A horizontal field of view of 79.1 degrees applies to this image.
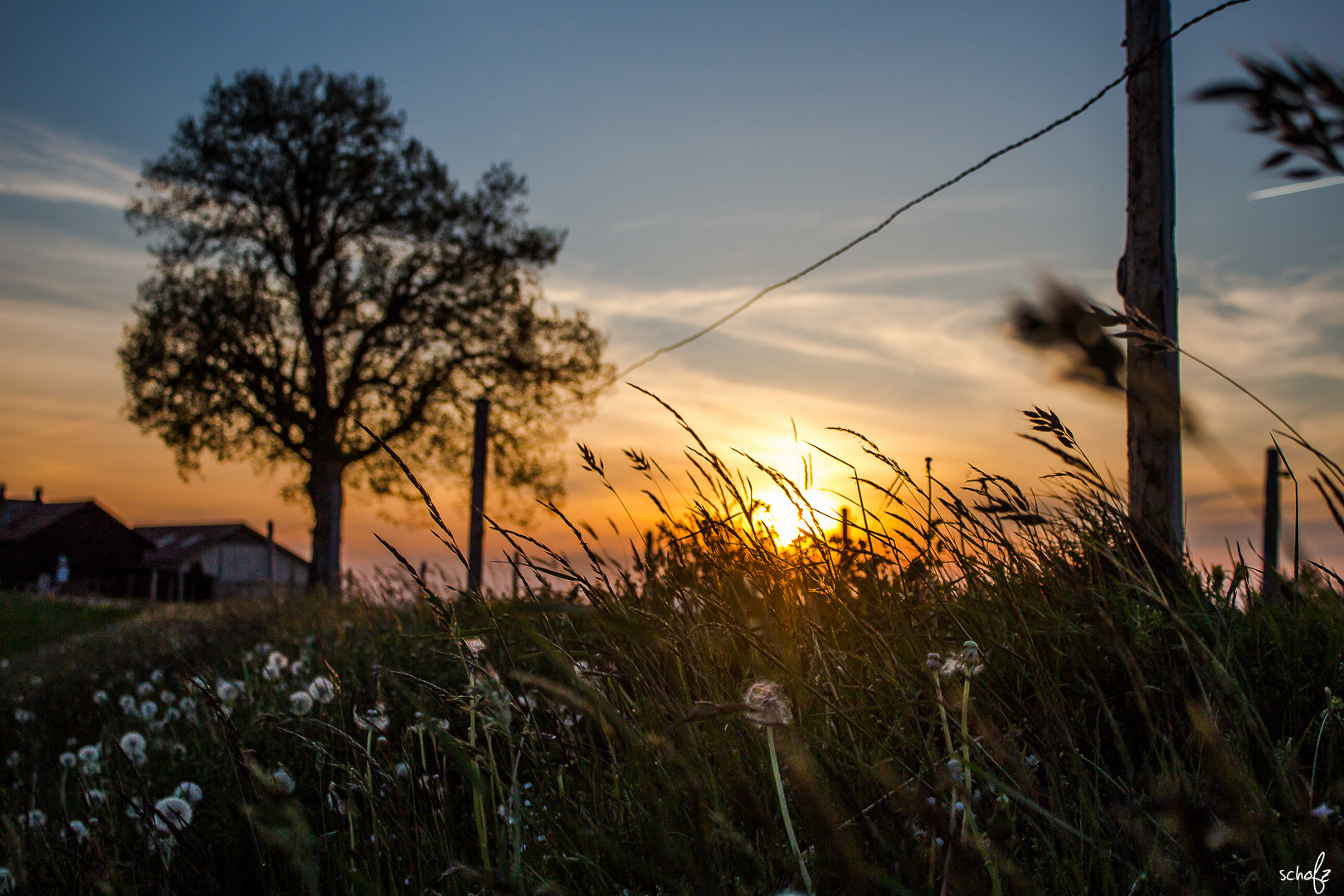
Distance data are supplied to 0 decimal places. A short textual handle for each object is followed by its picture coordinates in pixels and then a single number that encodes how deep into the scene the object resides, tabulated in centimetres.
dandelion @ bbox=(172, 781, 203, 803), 249
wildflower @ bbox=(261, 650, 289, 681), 415
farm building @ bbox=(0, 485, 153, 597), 4834
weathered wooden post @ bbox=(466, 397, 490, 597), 1104
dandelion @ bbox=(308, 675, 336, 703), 277
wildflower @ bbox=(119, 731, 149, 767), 324
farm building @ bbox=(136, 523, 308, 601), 4744
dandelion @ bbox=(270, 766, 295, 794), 175
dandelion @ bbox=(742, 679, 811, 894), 92
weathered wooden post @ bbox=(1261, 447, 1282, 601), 1331
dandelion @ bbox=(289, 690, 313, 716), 266
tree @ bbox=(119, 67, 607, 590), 2019
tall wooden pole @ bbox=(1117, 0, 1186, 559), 354
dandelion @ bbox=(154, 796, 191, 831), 206
